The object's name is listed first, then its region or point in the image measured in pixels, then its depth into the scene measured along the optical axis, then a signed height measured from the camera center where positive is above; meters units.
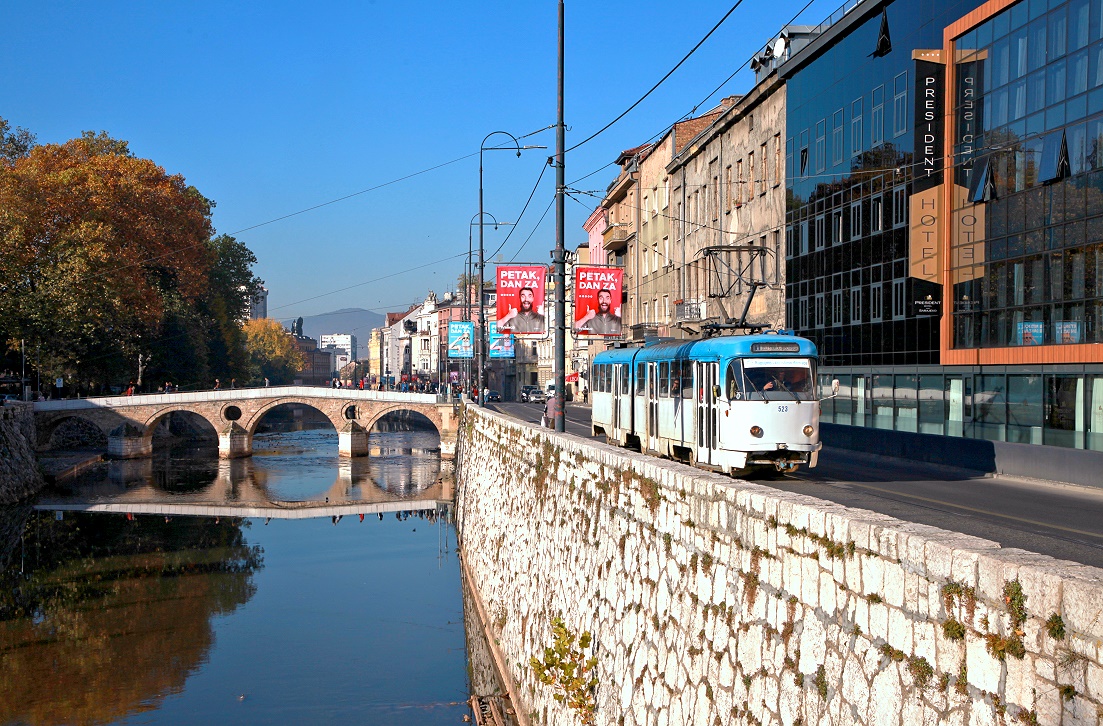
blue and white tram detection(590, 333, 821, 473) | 19.16 -0.89
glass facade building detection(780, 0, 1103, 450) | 23.92 +3.92
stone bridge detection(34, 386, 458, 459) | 68.88 -3.94
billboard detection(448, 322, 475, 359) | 55.59 +0.77
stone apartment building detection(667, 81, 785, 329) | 40.56 +6.33
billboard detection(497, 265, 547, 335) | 31.09 +1.74
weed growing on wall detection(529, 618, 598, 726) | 12.28 -3.94
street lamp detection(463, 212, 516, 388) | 50.88 +3.07
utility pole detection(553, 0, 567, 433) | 20.44 +1.42
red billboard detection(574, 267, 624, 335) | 30.30 +1.61
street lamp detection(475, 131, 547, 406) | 48.44 +0.97
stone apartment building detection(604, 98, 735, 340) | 54.62 +7.62
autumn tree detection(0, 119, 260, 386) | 60.12 +5.65
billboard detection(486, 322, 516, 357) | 55.94 +0.47
